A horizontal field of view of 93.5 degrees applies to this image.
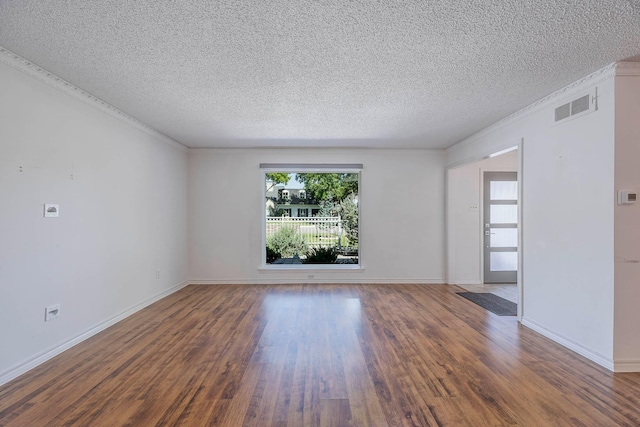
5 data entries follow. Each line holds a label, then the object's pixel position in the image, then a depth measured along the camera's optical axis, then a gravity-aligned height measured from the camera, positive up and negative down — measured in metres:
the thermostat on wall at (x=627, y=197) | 2.40 +0.14
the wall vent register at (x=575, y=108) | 2.61 +0.97
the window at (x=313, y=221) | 5.94 -0.16
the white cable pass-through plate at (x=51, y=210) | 2.58 +0.02
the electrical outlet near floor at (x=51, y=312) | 2.56 -0.87
